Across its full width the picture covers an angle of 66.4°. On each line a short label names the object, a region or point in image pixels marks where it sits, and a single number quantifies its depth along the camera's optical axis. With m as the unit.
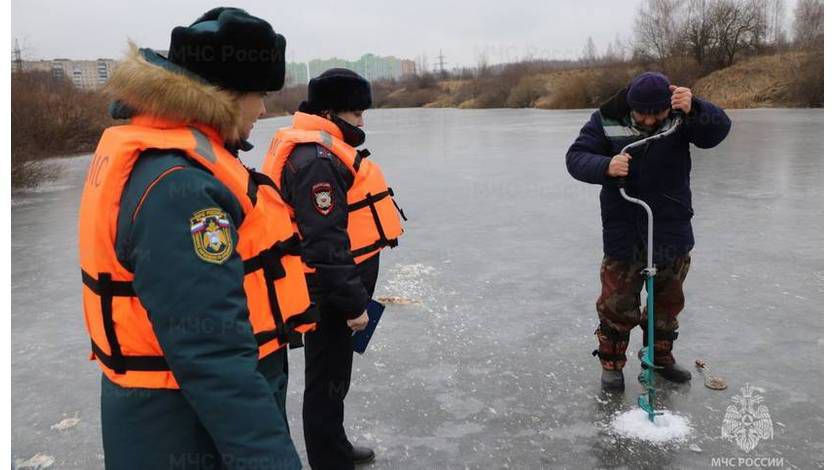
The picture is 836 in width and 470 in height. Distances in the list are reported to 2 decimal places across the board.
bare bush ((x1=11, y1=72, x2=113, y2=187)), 13.20
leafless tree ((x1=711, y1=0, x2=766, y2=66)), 44.50
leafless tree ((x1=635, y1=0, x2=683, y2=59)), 46.09
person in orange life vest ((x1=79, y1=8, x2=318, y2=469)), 1.37
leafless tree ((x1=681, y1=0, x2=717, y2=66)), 44.71
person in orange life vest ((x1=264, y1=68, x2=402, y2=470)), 2.54
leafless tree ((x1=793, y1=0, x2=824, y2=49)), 43.84
